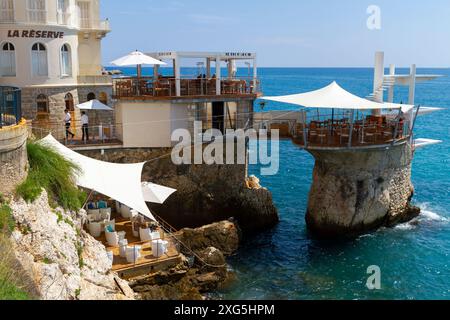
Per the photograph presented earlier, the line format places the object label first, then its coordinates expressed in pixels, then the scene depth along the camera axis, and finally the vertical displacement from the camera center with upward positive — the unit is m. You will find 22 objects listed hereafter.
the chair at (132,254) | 17.77 -6.45
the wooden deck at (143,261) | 17.46 -6.77
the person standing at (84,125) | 26.21 -2.64
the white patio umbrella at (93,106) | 26.50 -1.62
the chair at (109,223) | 19.94 -6.02
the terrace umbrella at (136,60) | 26.12 +0.87
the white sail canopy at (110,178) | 17.97 -3.95
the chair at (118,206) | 23.21 -6.14
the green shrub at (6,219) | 12.85 -3.82
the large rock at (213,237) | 22.55 -7.56
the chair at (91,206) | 21.45 -5.69
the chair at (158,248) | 18.45 -6.47
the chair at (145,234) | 19.55 -6.31
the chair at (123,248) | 18.09 -6.33
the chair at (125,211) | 22.65 -6.26
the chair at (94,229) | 19.68 -6.13
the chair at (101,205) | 21.87 -5.74
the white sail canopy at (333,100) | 21.84 -1.05
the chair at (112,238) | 18.95 -6.27
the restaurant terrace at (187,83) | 26.06 -0.35
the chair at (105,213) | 21.20 -5.94
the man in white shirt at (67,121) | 26.14 -2.42
